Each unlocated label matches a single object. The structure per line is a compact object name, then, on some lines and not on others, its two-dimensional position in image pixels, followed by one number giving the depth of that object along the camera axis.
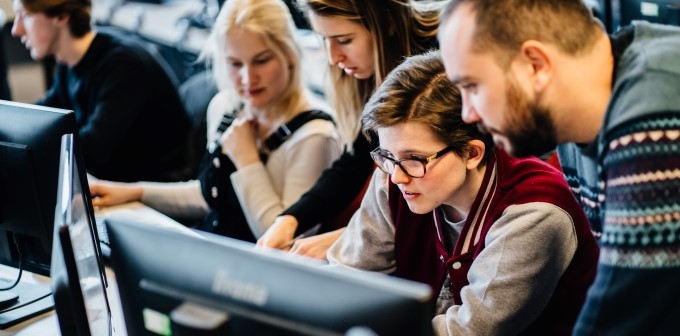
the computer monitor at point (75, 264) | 1.20
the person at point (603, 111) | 1.08
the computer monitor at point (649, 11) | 2.36
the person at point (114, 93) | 2.84
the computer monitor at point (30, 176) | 1.65
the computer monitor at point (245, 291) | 0.95
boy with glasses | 1.46
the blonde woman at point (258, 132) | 2.26
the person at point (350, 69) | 1.98
